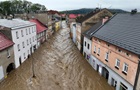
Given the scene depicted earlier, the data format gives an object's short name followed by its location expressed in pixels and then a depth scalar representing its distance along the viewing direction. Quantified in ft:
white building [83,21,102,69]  55.83
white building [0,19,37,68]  50.23
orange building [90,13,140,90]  31.52
